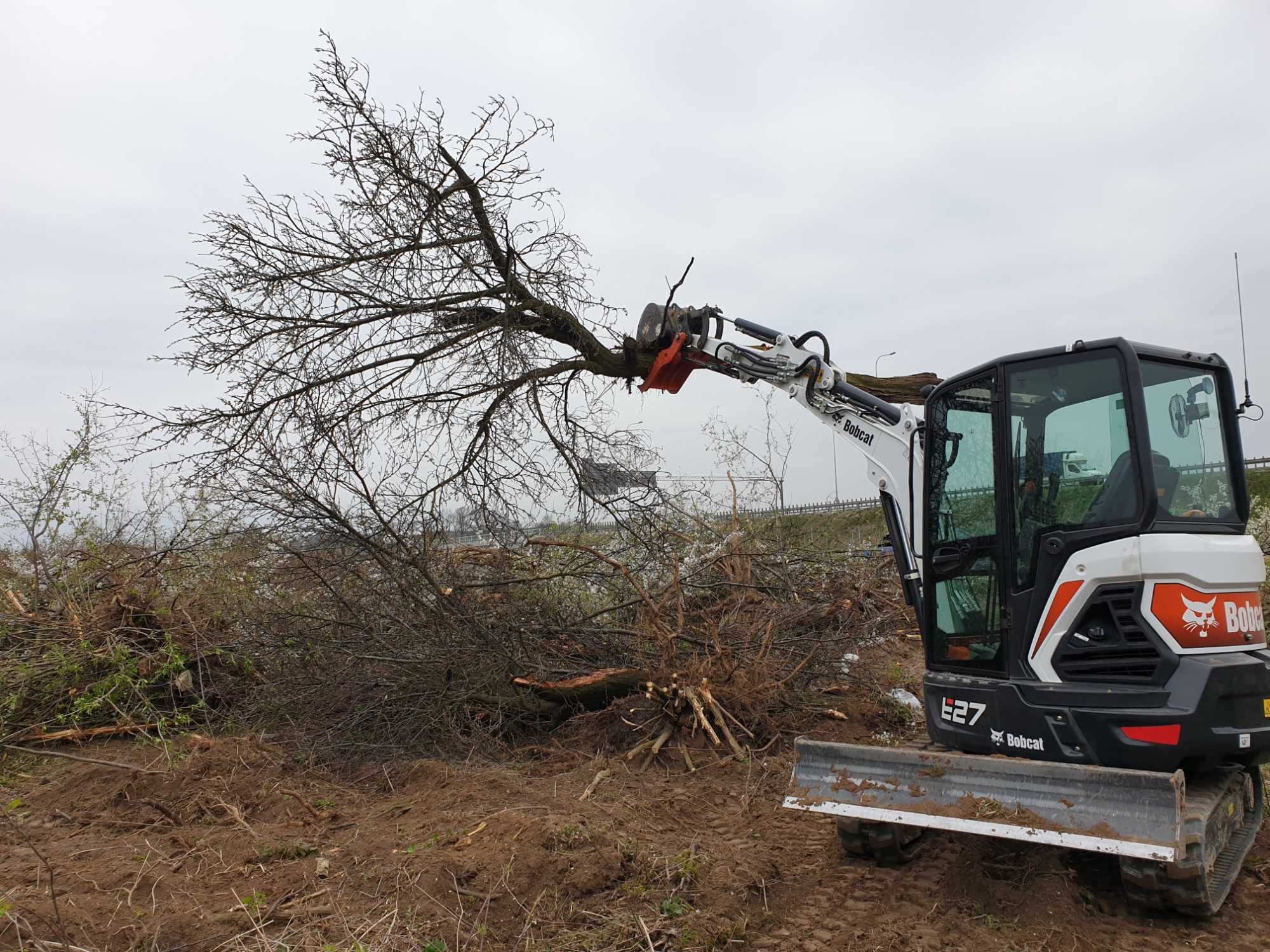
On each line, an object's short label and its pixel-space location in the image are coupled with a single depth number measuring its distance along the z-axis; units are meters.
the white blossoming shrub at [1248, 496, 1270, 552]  13.62
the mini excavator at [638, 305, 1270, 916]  3.51
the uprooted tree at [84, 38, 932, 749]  6.19
